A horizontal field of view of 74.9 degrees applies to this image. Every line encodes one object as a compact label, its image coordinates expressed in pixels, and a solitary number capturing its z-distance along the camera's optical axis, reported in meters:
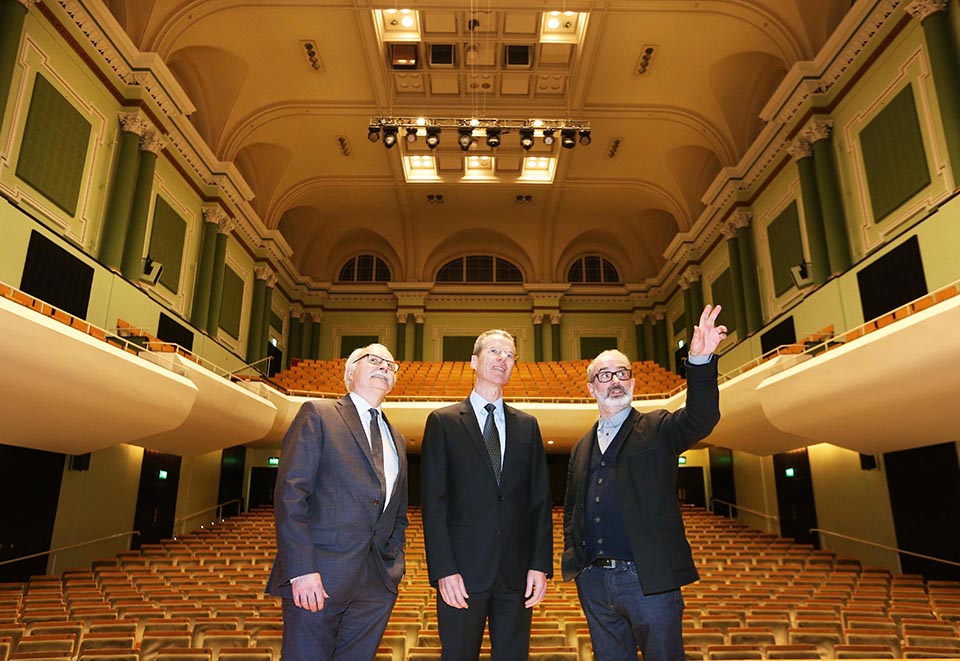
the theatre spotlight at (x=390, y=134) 11.73
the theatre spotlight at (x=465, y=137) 11.74
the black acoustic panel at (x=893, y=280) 8.63
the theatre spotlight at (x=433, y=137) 11.62
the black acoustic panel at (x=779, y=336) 11.93
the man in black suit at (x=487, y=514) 2.23
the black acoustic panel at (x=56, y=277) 8.41
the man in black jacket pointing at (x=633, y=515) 2.13
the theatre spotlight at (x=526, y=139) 11.76
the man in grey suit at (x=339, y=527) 2.16
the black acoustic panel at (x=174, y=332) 11.61
